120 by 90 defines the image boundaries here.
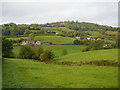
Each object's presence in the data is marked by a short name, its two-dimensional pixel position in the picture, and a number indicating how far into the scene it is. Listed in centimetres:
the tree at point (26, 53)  5607
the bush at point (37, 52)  5543
